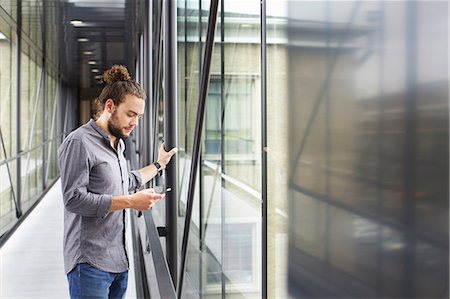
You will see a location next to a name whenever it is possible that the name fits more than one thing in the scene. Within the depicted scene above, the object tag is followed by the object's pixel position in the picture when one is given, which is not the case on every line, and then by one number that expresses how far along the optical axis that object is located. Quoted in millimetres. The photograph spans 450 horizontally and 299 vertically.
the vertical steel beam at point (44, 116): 11180
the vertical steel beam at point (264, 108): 1638
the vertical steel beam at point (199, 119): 2576
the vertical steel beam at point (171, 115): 3521
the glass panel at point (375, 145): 527
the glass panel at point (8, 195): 6848
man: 2139
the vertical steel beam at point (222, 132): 3283
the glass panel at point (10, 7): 6448
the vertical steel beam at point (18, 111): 7539
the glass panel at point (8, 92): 6820
